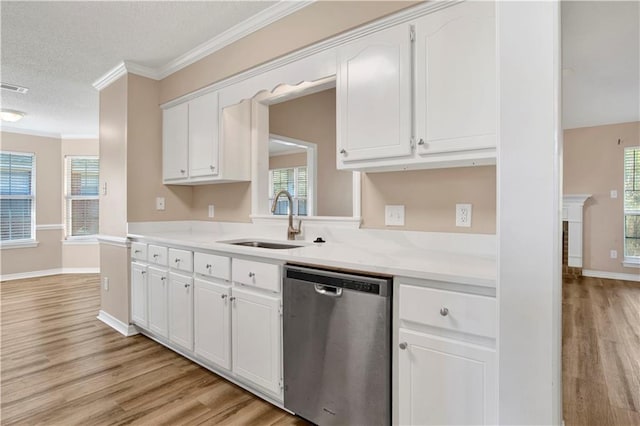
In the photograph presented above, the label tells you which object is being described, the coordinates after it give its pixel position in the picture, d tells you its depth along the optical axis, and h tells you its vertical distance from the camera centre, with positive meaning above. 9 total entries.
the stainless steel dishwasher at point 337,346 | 1.48 -0.64
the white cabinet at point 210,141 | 2.89 +0.61
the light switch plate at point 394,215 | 2.08 -0.02
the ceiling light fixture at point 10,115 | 4.25 +1.19
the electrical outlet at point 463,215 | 1.83 -0.02
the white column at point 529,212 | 1.03 +0.00
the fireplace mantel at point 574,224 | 5.75 -0.20
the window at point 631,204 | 5.54 +0.13
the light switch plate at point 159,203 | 3.44 +0.08
